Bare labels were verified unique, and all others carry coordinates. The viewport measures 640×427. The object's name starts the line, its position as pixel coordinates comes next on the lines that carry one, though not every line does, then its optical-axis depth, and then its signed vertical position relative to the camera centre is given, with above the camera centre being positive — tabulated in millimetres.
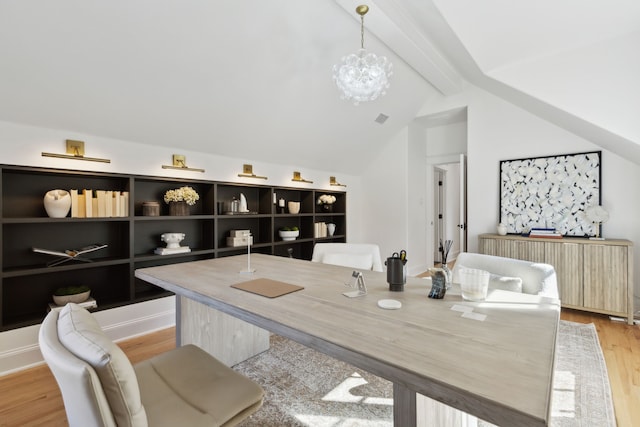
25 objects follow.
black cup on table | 1448 -292
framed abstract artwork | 3518 +259
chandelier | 2391 +1128
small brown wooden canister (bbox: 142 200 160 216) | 2898 +54
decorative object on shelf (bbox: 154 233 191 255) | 3047 -317
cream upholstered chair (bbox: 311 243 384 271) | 2740 -393
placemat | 1418 -376
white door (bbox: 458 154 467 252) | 4184 +156
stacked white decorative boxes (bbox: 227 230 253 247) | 3654 -302
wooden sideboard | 3000 -590
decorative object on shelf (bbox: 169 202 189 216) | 3107 +58
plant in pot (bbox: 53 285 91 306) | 2422 -666
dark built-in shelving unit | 2359 -199
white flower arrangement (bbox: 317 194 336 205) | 4855 +232
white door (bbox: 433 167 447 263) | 6371 +131
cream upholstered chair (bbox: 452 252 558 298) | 1650 -371
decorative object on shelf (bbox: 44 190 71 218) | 2349 +86
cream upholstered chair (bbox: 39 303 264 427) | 755 -555
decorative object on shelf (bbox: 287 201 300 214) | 4398 +94
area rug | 1646 -1129
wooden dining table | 677 -389
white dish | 1212 -378
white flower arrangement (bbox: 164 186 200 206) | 3062 +190
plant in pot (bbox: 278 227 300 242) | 4250 -284
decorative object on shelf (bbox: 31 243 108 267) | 2377 -325
